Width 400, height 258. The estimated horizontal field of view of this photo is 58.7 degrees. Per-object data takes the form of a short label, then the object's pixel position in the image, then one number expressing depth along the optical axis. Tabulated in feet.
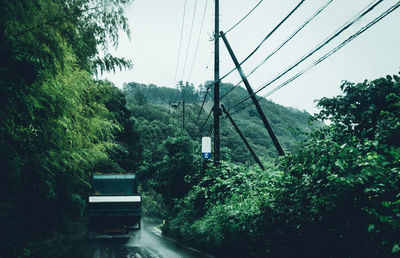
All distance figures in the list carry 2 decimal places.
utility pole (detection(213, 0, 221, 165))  54.29
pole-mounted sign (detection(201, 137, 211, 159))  58.64
